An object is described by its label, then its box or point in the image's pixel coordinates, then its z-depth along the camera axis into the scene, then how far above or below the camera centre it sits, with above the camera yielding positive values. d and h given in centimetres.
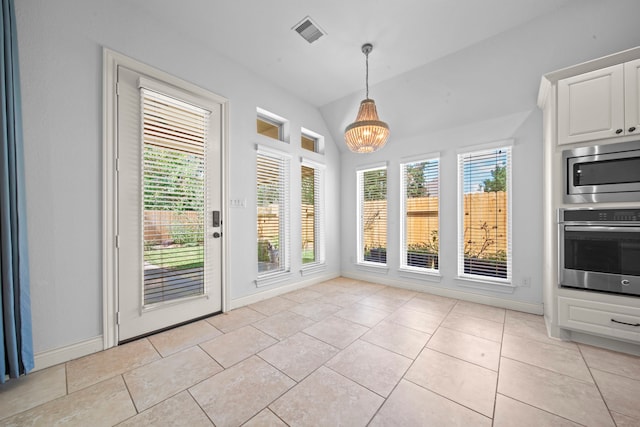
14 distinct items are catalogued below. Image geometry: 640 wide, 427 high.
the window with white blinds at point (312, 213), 420 +2
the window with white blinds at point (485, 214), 324 -1
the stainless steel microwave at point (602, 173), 204 +36
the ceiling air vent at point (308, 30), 249 +195
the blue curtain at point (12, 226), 157 -7
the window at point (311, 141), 431 +133
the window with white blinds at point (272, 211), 347 +4
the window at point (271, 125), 360 +137
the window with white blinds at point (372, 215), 436 -2
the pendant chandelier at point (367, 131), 255 +88
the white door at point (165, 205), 226 +10
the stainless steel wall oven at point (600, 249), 203 -32
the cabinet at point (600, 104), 200 +95
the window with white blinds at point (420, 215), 382 -2
